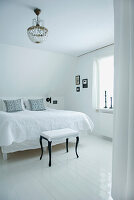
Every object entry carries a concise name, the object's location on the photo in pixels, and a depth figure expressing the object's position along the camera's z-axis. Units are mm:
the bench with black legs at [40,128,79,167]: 2314
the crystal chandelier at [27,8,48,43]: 2038
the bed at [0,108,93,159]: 2398
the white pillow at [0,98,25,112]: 3800
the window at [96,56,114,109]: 3918
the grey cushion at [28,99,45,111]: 3951
